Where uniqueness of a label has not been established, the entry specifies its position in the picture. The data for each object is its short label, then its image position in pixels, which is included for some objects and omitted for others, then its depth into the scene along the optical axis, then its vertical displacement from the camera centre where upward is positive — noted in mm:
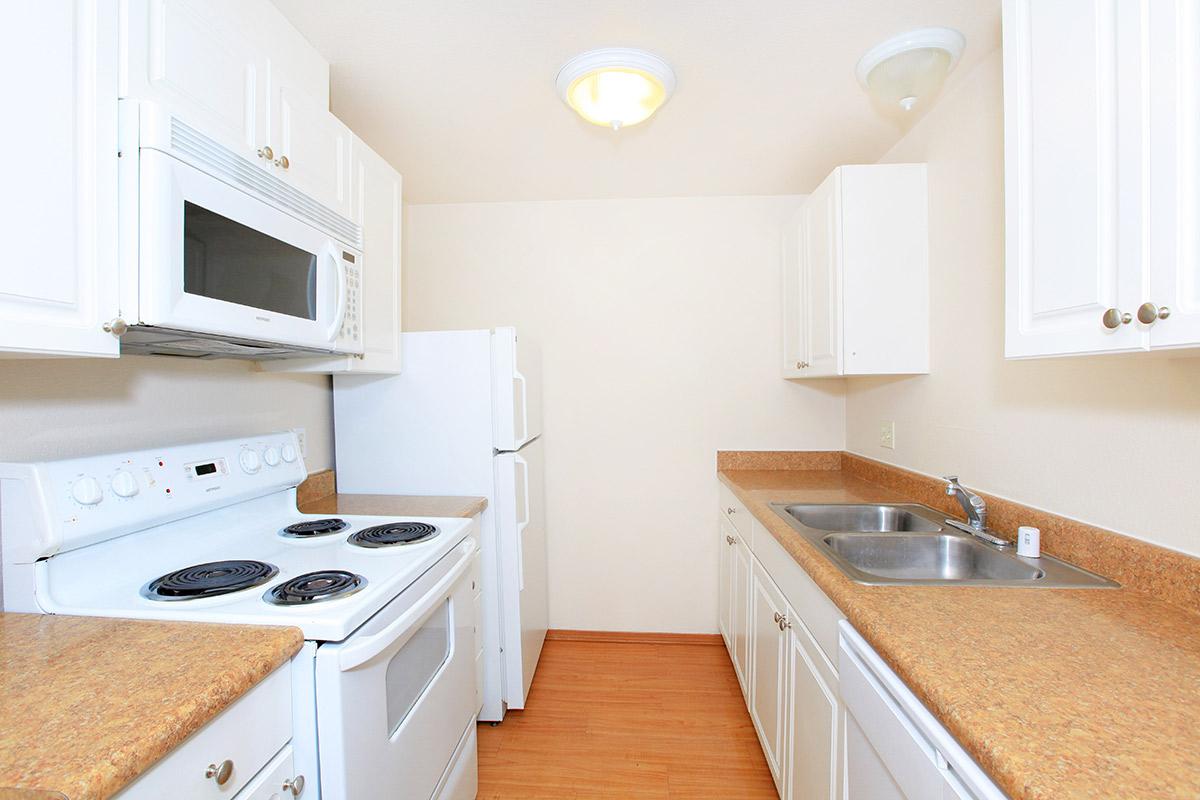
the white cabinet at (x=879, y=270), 1935 +490
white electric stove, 971 -398
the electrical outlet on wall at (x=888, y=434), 2215 -155
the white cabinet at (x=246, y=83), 987 +722
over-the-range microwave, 940 +326
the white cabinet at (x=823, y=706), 771 -650
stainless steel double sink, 1158 -422
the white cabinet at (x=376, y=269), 1685 +471
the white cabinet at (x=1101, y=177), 734 +363
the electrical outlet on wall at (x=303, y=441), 1795 -150
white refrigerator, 2072 -172
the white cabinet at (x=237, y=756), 689 -528
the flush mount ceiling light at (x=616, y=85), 1521 +986
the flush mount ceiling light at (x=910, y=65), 1454 +999
